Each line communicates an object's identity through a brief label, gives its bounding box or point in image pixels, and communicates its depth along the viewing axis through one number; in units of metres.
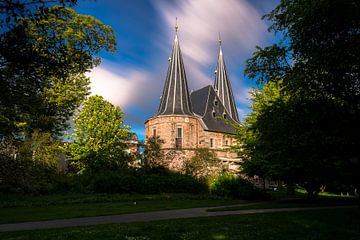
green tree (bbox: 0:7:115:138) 7.00
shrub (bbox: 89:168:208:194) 25.50
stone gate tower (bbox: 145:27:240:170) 46.41
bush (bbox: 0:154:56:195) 22.55
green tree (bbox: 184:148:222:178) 32.16
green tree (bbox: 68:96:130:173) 36.84
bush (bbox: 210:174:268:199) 25.50
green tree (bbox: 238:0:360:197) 12.61
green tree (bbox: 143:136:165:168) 30.38
